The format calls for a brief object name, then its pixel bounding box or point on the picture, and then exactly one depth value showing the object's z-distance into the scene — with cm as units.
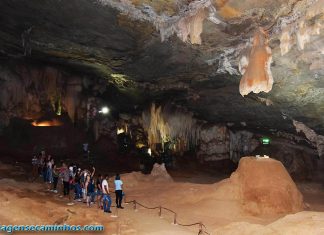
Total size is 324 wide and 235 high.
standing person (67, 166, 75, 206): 1246
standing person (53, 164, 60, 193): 1294
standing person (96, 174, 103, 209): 1067
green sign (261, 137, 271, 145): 2416
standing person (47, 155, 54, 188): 1371
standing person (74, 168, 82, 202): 1184
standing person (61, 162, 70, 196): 1208
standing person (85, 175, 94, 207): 1110
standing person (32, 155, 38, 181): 1579
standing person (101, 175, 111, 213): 1043
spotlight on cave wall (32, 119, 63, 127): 2330
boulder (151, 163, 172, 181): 1712
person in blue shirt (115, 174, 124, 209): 1091
